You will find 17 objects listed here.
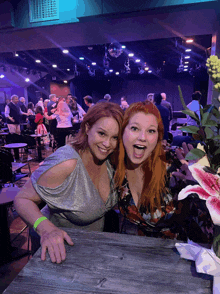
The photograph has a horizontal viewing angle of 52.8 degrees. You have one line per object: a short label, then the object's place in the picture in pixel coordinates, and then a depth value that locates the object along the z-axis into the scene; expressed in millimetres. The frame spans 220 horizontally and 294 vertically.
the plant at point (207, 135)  619
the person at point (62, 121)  5270
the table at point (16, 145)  4340
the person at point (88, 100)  5531
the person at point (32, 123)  7750
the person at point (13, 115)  6571
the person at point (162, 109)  4238
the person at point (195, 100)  4027
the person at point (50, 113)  5978
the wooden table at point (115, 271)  657
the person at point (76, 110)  6016
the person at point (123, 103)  7689
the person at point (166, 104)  5422
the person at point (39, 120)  6800
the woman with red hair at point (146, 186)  1259
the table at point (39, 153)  5908
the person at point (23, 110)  8100
